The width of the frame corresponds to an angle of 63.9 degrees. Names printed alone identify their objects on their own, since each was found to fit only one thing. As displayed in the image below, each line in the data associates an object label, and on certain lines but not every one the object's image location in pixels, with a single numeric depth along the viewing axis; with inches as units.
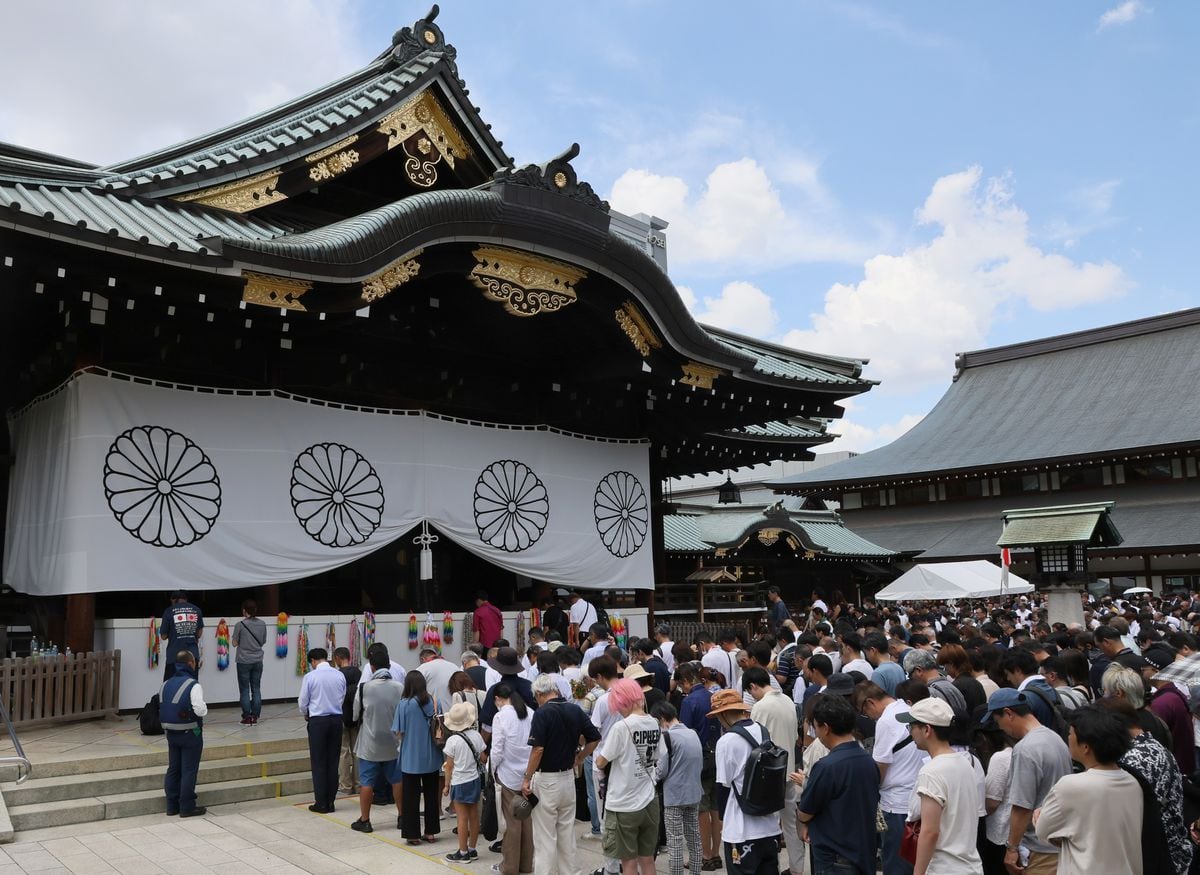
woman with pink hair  241.6
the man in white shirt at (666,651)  415.8
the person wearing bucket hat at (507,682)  290.0
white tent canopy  794.8
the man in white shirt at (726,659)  363.6
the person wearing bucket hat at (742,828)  216.4
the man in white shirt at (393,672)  344.9
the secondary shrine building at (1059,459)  1228.5
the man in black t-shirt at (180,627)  396.5
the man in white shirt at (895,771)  220.7
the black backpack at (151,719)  375.9
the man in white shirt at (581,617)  532.1
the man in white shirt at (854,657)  297.1
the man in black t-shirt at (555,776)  260.8
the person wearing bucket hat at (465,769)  293.7
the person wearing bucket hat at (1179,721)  238.2
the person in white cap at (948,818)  177.2
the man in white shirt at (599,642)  373.4
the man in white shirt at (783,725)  262.2
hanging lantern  730.2
